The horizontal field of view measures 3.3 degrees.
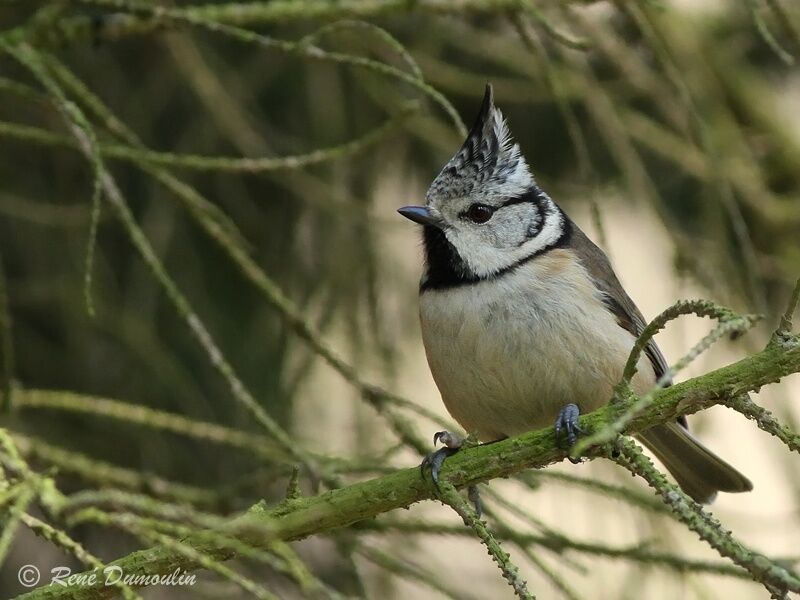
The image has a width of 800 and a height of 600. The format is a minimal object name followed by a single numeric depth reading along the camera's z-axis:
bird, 2.54
